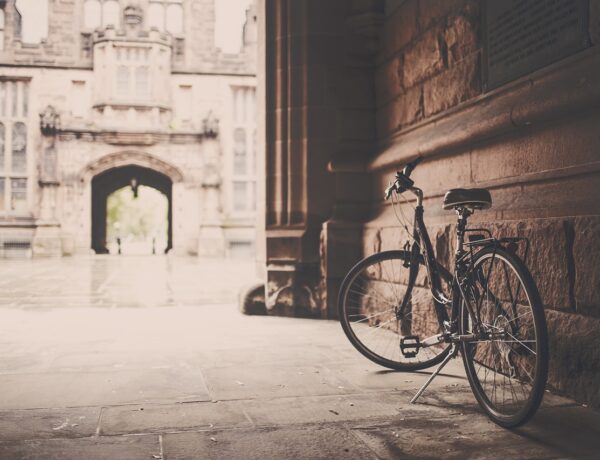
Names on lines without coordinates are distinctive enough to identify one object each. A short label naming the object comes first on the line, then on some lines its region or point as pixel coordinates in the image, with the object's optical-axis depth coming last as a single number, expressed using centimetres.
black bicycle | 283
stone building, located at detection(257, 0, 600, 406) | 332
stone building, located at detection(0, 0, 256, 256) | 2458
